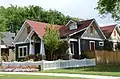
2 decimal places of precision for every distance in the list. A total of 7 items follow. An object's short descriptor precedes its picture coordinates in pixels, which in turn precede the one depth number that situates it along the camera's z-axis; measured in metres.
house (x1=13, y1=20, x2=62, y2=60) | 48.09
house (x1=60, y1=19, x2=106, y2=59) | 47.31
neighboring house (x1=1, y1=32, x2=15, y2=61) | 57.99
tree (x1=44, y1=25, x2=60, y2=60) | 41.81
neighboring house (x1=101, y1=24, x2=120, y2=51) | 54.21
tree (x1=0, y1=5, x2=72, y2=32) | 78.35
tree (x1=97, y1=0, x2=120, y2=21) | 42.82
